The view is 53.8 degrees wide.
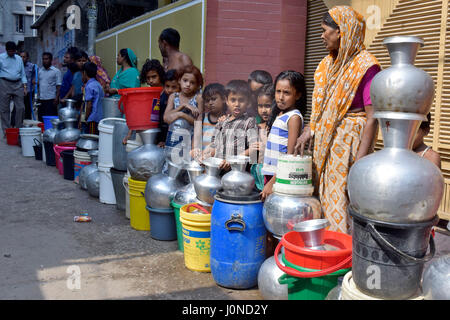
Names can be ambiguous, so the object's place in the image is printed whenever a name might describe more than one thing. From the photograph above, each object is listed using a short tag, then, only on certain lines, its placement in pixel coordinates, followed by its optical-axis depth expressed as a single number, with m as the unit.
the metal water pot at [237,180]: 3.31
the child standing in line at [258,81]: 4.32
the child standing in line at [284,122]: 3.31
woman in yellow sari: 2.84
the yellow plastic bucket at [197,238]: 3.57
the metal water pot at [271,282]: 2.95
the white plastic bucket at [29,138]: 9.23
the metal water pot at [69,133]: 7.68
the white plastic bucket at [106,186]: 5.82
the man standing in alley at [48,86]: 10.70
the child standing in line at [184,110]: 4.60
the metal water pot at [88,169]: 6.38
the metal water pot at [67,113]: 7.93
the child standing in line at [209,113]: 4.28
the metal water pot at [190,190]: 4.00
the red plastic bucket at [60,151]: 7.49
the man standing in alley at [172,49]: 5.53
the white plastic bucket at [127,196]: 5.04
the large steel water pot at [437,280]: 1.79
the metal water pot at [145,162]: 4.64
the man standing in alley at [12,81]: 10.35
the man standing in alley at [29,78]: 12.29
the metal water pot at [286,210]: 2.94
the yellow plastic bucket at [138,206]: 4.66
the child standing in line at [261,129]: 3.82
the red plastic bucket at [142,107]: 4.81
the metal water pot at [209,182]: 3.65
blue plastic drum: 3.21
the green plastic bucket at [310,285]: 2.52
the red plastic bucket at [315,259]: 2.44
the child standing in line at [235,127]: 3.84
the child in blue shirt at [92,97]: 7.45
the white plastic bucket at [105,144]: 5.75
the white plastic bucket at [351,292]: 2.03
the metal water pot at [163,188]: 4.24
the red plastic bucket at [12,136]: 10.69
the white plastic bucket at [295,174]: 2.94
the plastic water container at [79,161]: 6.79
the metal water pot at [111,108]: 7.12
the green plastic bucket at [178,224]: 4.00
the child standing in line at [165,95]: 4.94
